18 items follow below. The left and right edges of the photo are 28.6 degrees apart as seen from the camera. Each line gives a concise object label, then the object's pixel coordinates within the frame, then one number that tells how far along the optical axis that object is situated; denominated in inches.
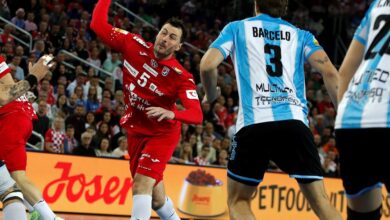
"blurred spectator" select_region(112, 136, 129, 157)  539.8
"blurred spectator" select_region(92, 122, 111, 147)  542.3
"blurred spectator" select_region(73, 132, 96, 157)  521.7
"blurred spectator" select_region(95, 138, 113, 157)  531.2
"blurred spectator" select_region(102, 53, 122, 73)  665.0
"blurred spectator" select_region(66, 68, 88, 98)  589.0
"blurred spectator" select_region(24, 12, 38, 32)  636.1
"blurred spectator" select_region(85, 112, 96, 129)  549.0
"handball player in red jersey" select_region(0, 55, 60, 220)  302.5
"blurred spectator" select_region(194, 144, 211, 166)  587.5
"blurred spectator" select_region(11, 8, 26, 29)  637.3
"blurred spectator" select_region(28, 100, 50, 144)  526.9
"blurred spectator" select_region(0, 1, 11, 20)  633.6
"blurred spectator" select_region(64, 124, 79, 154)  528.4
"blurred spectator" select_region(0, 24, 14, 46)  593.7
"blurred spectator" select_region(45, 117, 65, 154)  518.5
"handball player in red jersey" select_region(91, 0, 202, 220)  285.0
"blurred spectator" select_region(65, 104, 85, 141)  542.6
